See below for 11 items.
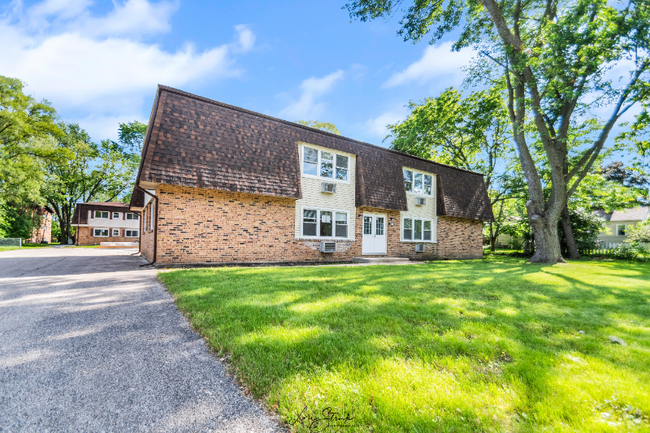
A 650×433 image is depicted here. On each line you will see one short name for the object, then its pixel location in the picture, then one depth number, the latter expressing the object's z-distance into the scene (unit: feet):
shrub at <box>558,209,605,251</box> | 58.65
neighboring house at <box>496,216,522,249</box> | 82.54
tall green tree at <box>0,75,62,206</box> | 71.10
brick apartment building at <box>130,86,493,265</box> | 29.32
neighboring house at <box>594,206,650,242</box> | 95.09
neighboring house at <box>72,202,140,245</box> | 100.01
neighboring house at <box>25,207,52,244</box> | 115.53
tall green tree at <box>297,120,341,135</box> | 92.63
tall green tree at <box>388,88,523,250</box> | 63.46
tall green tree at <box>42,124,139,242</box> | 99.40
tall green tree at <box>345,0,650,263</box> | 33.53
